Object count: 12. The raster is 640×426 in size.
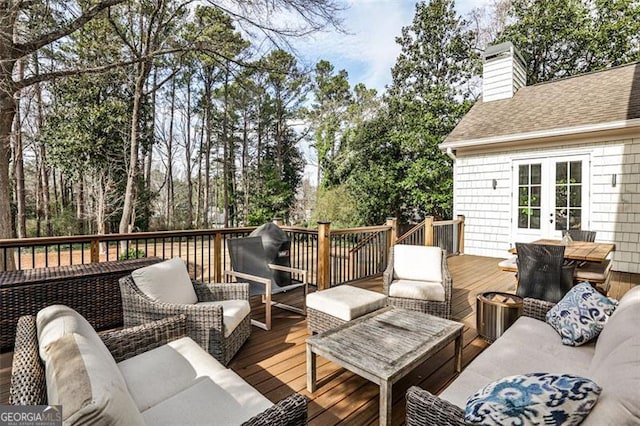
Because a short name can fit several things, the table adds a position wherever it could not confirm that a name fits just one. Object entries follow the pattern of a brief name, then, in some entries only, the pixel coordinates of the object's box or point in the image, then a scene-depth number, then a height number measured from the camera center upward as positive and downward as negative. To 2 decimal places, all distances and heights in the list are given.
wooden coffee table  1.80 -0.95
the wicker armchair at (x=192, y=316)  2.33 -0.84
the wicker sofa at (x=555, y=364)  0.94 -0.86
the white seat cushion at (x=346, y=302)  2.65 -0.88
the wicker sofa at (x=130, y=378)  0.96 -0.78
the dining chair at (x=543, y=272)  3.16 -0.73
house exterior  5.73 +0.89
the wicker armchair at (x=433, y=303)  3.28 -1.07
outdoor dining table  3.37 -0.58
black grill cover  4.09 -0.58
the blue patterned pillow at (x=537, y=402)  0.95 -0.63
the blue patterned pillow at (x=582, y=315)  2.00 -0.76
